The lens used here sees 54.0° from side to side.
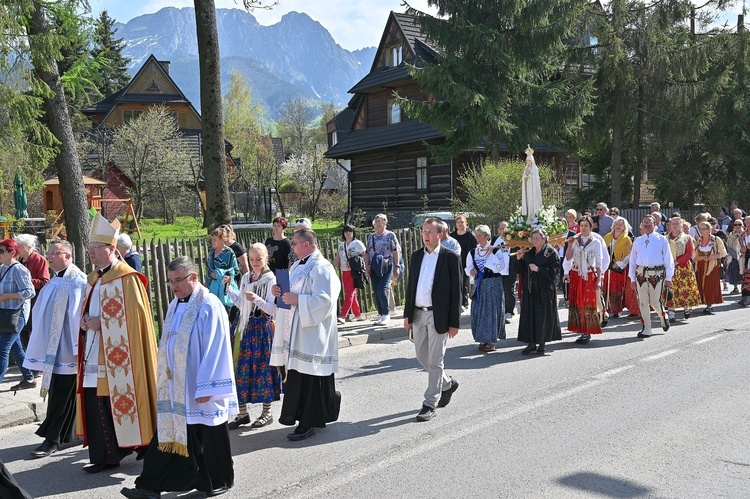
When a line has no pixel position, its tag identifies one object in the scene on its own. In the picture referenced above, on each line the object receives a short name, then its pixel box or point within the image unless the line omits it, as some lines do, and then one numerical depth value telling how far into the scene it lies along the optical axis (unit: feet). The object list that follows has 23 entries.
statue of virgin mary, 41.96
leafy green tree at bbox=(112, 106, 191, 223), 133.90
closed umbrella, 86.38
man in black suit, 24.56
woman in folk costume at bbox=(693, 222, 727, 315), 49.67
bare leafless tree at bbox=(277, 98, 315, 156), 341.02
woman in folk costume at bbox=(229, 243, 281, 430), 23.50
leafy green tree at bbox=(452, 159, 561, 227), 63.77
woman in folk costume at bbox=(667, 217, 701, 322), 46.19
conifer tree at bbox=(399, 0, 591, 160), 79.82
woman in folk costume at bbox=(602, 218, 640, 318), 44.86
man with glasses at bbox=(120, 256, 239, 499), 17.31
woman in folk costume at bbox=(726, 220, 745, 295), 59.36
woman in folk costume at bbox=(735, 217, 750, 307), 52.26
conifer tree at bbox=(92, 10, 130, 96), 194.08
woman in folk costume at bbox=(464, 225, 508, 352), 35.83
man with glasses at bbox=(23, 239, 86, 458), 21.29
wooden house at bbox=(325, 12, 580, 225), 108.17
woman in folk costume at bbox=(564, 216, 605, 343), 38.22
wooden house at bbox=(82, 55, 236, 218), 175.22
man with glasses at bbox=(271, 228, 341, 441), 22.31
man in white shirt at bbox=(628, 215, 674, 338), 39.75
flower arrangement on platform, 37.40
